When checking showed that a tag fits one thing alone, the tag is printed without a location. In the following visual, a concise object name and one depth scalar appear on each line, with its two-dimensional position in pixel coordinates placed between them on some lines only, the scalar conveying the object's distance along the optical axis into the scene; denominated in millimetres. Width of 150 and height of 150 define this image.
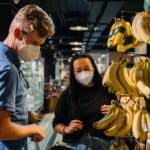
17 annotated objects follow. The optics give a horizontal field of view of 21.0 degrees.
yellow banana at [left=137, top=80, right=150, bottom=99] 2043
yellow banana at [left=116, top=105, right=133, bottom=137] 2319
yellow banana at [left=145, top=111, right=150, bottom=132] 2131
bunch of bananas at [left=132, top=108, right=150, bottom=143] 2141
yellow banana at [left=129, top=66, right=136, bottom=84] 2265
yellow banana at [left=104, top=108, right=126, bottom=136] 2355
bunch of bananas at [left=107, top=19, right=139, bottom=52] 2469
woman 3092
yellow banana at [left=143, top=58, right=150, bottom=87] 2148
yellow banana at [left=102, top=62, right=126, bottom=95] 2406
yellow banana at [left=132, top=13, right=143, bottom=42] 2246
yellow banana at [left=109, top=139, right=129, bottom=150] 2451
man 2078
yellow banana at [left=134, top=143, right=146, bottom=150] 2227
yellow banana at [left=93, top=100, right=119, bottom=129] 2362
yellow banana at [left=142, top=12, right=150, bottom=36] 2244
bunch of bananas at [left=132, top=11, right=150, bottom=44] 2217
